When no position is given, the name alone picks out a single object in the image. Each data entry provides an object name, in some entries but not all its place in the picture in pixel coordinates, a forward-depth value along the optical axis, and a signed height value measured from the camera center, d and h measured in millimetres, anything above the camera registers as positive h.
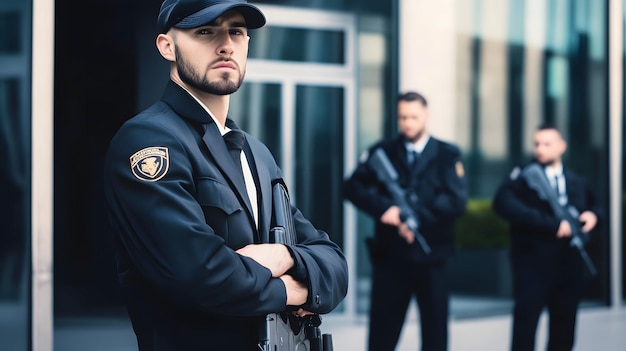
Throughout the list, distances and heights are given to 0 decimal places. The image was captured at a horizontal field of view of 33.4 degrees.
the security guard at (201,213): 2172 -50
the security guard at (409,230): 6059 -218
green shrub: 10188 -379
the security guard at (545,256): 6512 -418
